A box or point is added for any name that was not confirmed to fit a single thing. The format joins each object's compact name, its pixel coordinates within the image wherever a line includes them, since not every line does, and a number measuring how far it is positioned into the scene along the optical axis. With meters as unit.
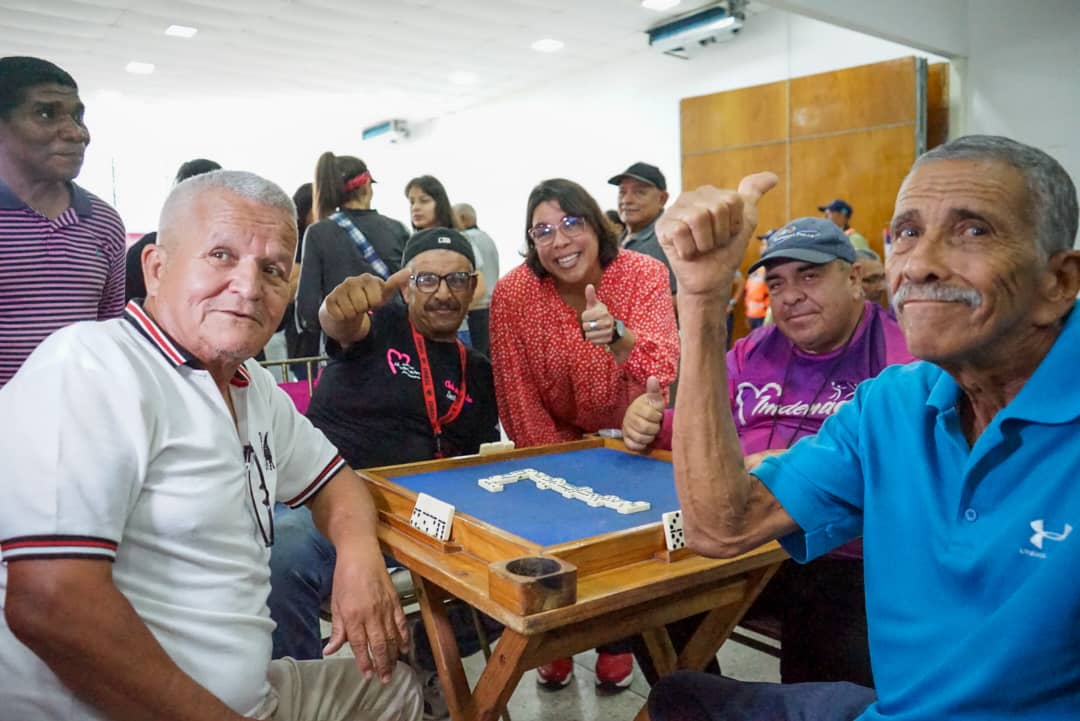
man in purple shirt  2.03
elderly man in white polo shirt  1.07
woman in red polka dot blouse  2.56
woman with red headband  3.18
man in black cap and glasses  2.32
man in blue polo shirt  1.00
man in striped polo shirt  2.02
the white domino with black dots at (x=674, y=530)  1.40
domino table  1.23
